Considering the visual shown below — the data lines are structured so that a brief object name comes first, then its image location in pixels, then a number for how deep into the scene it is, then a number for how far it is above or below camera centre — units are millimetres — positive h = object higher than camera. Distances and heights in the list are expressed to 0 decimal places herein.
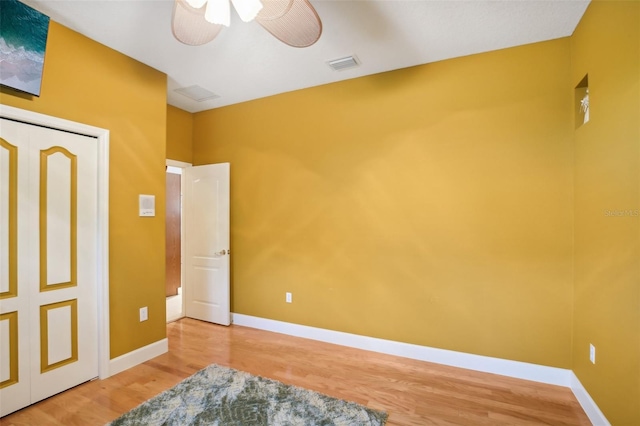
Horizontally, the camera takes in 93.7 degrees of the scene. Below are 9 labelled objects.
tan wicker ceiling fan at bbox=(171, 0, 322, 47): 1578 +1092
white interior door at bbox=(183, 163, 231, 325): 3836 -376
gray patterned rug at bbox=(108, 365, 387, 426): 2010 -1389
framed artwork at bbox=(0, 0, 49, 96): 1990 +1182
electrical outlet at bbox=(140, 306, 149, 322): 2892 -964
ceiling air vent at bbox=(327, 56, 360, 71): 2822 +1457
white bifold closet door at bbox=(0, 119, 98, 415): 2074 -357
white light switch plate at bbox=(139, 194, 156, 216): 2904 +96
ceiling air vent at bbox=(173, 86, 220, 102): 3477 +1454
